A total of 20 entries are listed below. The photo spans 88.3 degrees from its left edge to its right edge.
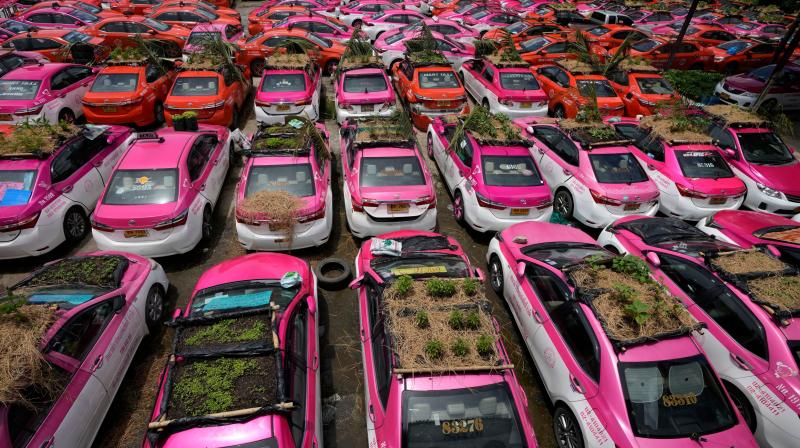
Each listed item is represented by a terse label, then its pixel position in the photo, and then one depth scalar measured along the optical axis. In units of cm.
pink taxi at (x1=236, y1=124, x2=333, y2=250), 720
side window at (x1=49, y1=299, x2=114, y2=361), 451
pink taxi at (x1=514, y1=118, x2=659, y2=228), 829
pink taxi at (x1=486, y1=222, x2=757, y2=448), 415
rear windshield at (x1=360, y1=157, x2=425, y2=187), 769
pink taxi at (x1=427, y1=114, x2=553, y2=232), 788
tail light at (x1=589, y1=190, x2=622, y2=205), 823
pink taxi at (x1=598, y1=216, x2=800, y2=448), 471
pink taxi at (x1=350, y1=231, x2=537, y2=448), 388
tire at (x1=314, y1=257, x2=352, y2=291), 709
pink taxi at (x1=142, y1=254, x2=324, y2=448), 367
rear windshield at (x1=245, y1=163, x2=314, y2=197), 751
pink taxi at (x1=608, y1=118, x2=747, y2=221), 863
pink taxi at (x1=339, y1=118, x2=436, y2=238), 741
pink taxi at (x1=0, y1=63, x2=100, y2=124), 1011
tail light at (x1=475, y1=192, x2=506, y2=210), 785
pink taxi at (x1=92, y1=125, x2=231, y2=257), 690
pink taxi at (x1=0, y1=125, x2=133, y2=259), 692
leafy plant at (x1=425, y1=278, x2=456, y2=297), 496
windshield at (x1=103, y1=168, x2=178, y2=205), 713
